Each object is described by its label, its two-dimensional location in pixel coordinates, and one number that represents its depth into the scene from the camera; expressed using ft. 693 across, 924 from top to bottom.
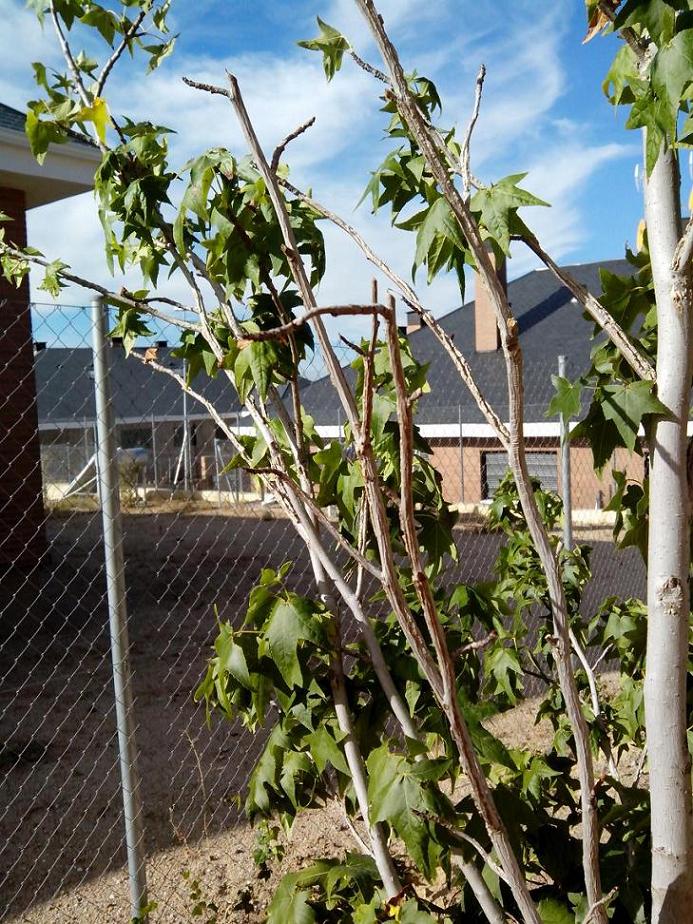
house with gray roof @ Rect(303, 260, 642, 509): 51.31
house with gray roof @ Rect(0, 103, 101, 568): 25.48
